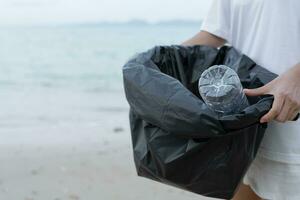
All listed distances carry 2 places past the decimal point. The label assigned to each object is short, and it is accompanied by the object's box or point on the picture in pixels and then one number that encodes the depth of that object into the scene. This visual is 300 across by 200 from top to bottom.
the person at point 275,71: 1.64
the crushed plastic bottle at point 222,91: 1.72
